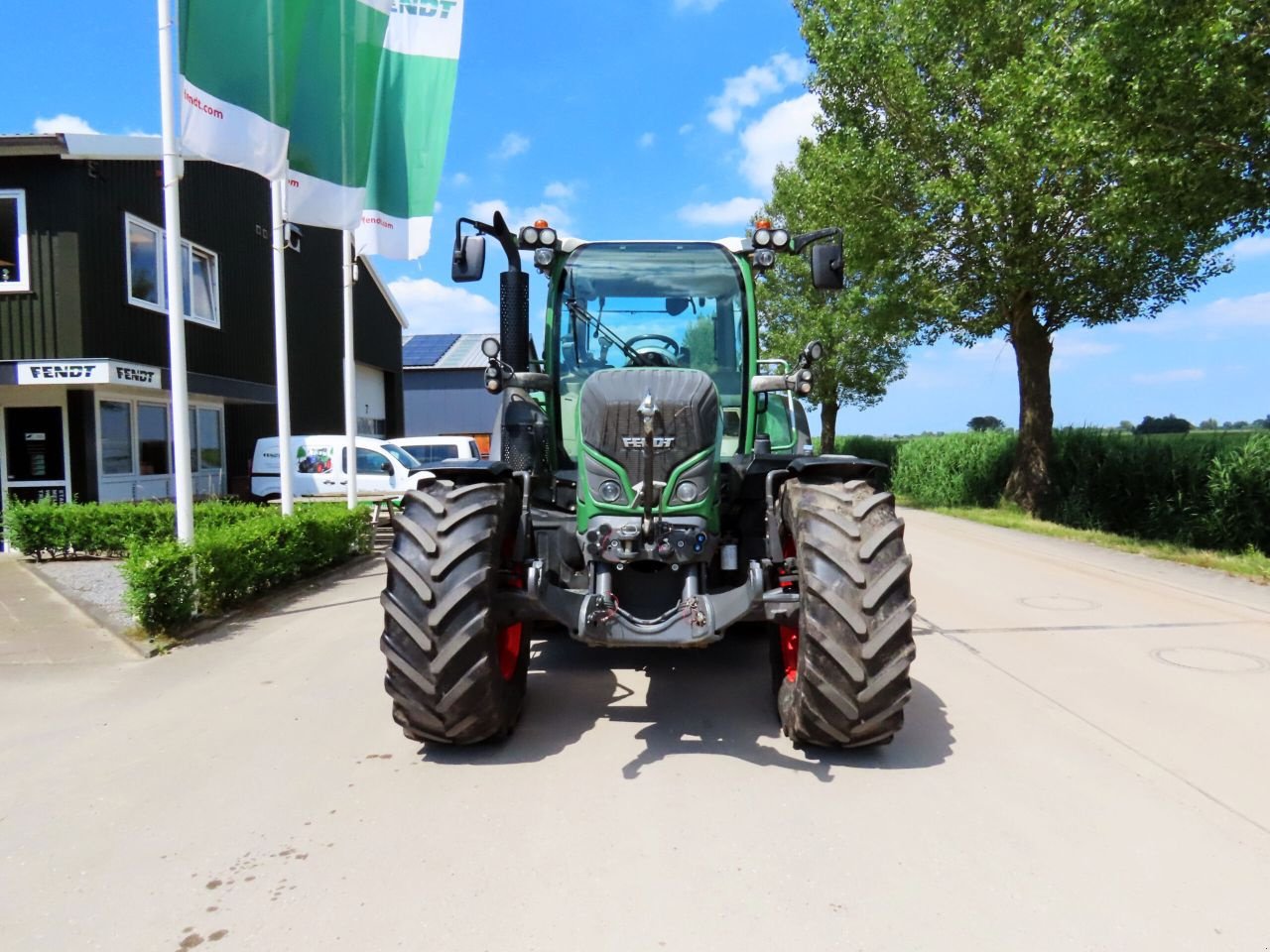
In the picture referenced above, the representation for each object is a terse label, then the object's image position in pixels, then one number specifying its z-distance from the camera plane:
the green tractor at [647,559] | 3.88
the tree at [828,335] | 28.42
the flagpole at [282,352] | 10.55
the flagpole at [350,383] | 12.71
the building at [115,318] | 12.77
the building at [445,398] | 38.62
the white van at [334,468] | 16.59
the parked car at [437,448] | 17.73
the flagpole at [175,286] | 7.31
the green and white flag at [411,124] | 11.05
